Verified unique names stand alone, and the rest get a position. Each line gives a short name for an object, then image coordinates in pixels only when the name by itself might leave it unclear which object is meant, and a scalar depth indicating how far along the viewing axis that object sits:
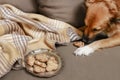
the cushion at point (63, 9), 1.54
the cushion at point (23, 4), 1.61
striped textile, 1.27
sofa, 1.20
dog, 1.50
